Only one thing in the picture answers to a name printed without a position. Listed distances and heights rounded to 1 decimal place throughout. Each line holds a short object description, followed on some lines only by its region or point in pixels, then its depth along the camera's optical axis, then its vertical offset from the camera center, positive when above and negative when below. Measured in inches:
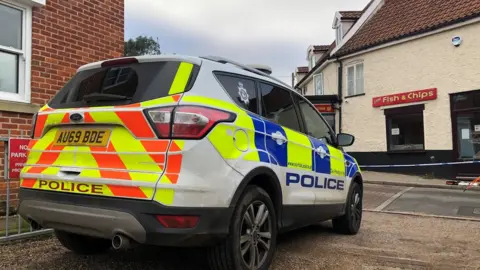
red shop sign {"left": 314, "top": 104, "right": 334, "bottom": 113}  801.6 +67.2
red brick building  235.0 +56.8
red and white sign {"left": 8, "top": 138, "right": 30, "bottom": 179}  179.5 -3.5
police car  112.7 -4.3
